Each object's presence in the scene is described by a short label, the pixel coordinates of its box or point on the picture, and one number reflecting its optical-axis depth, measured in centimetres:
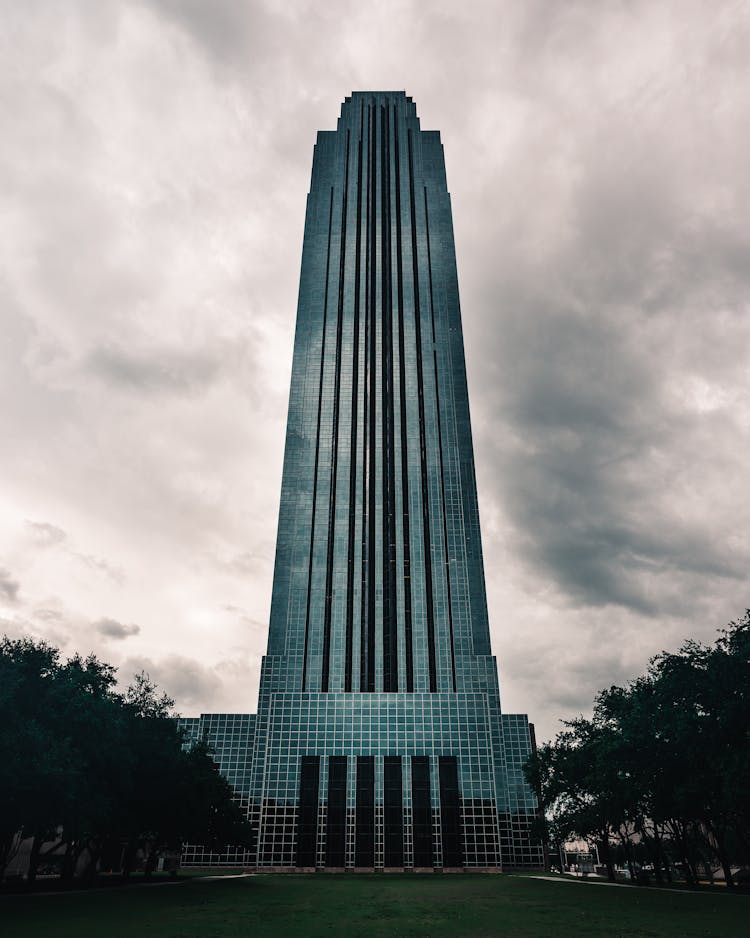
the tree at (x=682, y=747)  4819
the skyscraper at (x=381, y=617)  11850
